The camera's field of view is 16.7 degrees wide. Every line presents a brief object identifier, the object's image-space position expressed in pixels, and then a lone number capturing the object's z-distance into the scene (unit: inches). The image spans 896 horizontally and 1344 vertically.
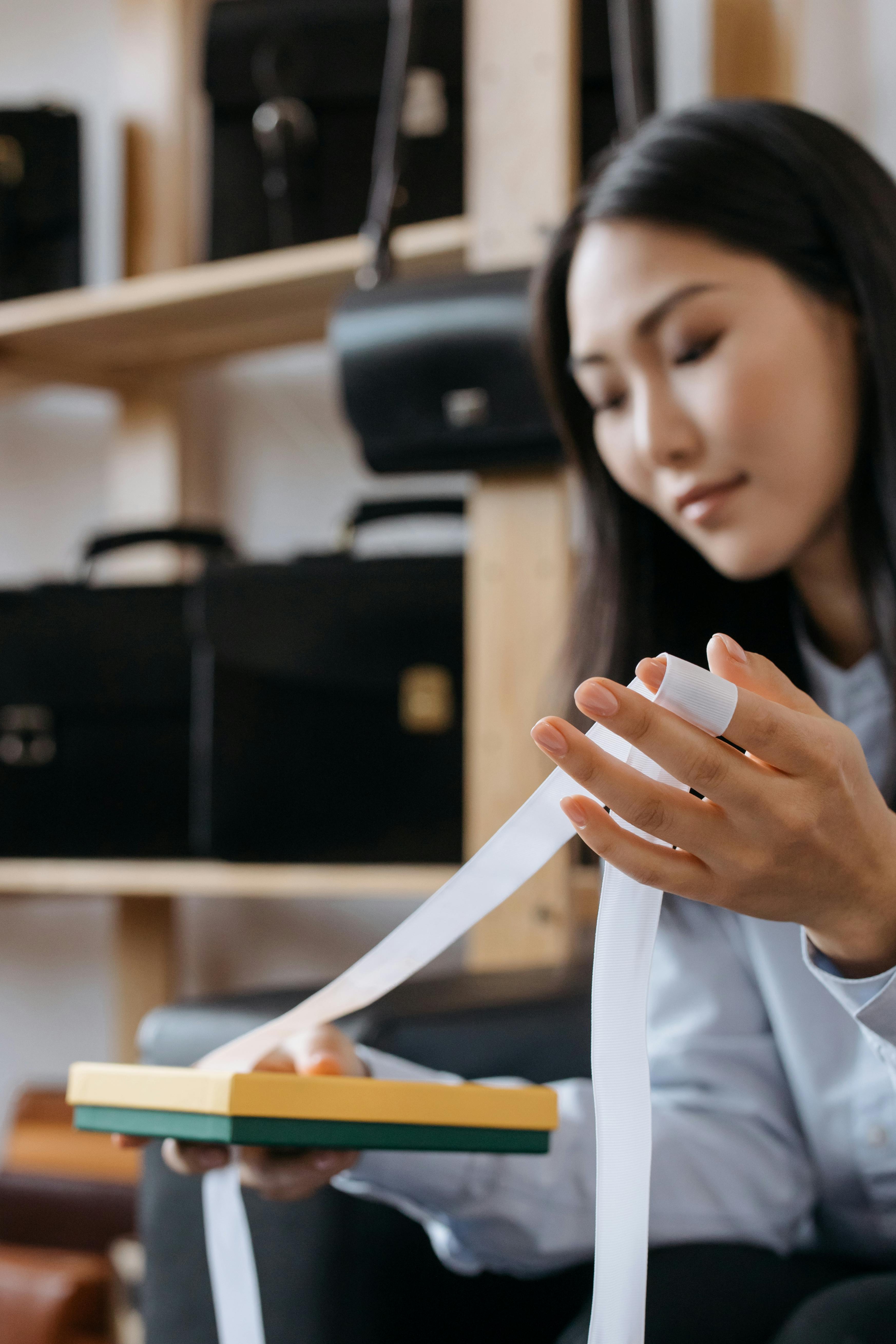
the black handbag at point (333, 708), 87.3
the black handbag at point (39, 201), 104.5
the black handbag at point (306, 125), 92.9
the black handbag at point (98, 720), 94.7
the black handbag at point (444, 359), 81.6
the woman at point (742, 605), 66.5
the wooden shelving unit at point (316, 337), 83.4
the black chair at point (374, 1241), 66.2
